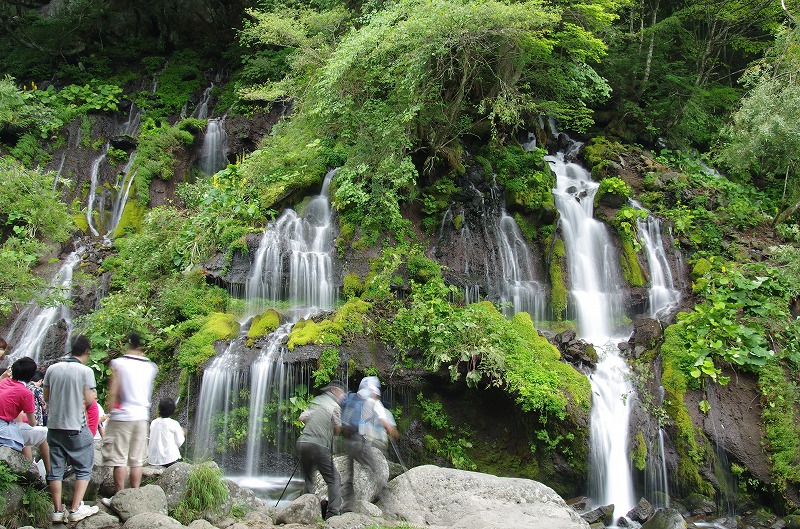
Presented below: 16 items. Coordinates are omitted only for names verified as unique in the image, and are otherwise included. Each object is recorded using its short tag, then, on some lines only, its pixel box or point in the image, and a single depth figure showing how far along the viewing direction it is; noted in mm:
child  6891
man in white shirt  5754
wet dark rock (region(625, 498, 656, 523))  8750
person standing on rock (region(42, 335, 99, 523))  5355
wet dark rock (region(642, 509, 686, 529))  7965
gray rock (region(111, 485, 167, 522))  5496
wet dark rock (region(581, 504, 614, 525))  8672
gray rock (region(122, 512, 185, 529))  5129
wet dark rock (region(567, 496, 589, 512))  9211
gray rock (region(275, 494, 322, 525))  6141
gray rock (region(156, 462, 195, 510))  6086
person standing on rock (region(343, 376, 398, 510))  6605
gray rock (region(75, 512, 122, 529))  5242
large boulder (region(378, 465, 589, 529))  6766
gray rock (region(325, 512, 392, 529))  5880
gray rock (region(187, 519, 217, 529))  5453
